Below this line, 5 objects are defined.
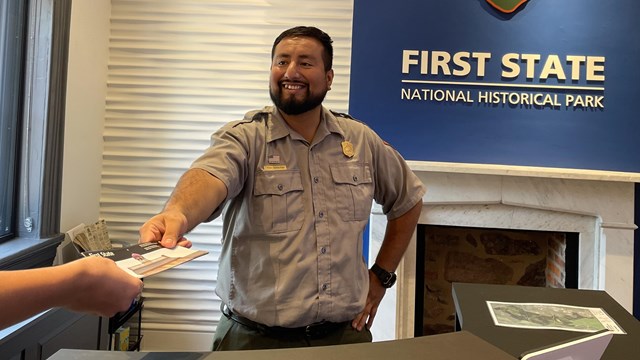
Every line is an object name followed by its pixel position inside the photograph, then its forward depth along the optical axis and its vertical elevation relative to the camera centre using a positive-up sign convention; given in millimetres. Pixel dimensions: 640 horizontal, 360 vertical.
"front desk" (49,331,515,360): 843 -321
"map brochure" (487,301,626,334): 1233 -345
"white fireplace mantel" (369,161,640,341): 2879 -105
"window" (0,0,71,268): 2494 +319
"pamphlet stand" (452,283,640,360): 1117 -345
